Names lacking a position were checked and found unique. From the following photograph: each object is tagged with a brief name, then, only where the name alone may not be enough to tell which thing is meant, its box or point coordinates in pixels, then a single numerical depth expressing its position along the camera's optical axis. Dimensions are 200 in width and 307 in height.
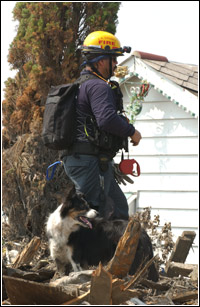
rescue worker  9.45
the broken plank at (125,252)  7.48
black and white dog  9.92
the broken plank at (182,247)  13.01
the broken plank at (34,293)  6.54
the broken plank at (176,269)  11.40
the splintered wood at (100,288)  6.36
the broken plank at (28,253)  10.45
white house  20.92
